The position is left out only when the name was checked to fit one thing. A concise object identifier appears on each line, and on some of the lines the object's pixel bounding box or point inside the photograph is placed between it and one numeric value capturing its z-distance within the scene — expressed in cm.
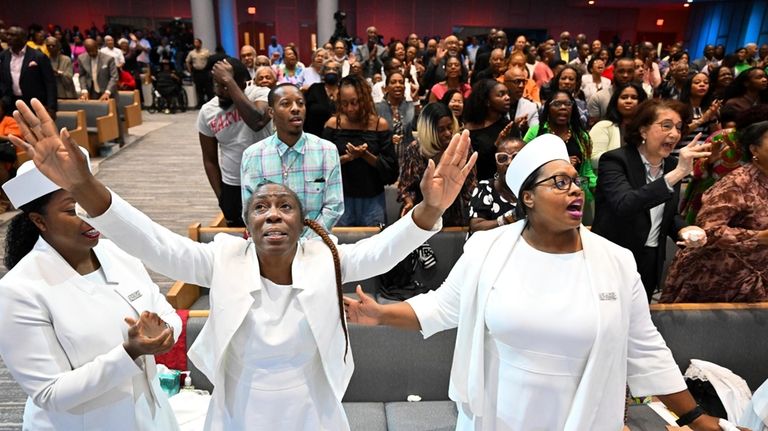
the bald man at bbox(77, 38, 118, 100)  856
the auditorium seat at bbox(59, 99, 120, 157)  772
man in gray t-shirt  369
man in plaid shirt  300
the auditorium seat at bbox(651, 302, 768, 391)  291
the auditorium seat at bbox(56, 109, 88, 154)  678
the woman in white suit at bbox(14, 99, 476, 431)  171
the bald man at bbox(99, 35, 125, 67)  1045
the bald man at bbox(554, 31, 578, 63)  952
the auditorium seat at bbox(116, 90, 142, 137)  859
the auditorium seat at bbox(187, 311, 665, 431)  282
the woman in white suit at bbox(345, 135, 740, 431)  168
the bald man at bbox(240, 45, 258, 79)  759
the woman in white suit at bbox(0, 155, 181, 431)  159
